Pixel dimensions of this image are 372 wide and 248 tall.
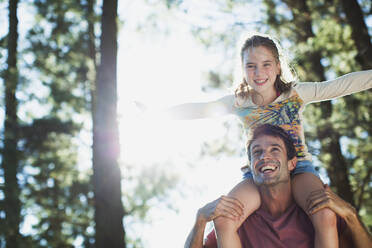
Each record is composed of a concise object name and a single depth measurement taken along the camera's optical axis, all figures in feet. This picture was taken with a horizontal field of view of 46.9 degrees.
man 8.82
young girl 9.60
